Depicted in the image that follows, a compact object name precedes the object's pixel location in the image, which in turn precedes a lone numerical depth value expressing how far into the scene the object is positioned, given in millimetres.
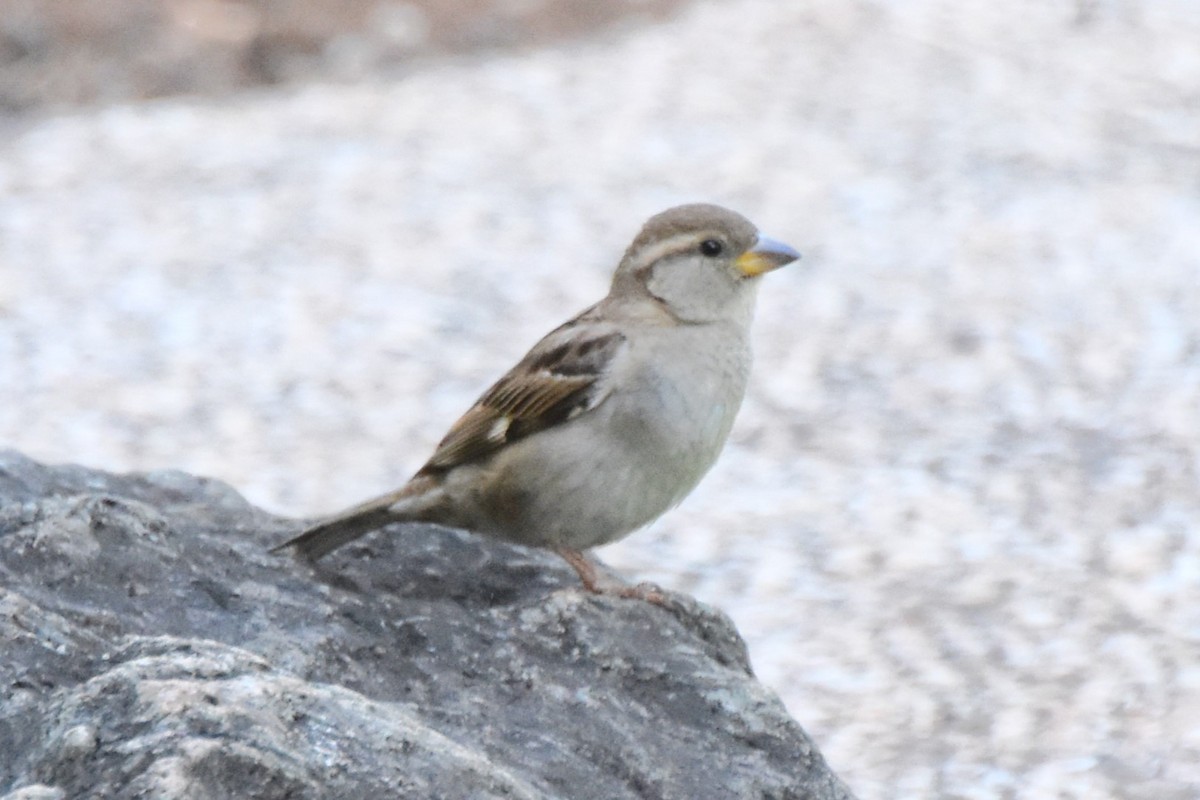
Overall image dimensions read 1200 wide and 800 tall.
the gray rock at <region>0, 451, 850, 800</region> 5035
